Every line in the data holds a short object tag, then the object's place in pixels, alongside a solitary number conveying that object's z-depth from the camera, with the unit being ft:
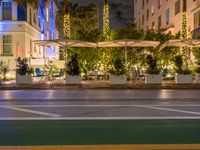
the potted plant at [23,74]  40.08
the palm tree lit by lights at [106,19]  51.33
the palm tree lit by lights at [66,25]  48.39
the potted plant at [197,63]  41.35
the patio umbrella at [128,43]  42.77
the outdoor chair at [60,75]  45.44
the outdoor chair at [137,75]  44.14
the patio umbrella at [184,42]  41.89
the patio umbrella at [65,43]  41.79
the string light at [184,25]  47.71
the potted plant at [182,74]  39.83
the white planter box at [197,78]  41.26
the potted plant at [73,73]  39.63
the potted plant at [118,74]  39.38
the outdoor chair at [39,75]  46.10
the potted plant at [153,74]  39.83
